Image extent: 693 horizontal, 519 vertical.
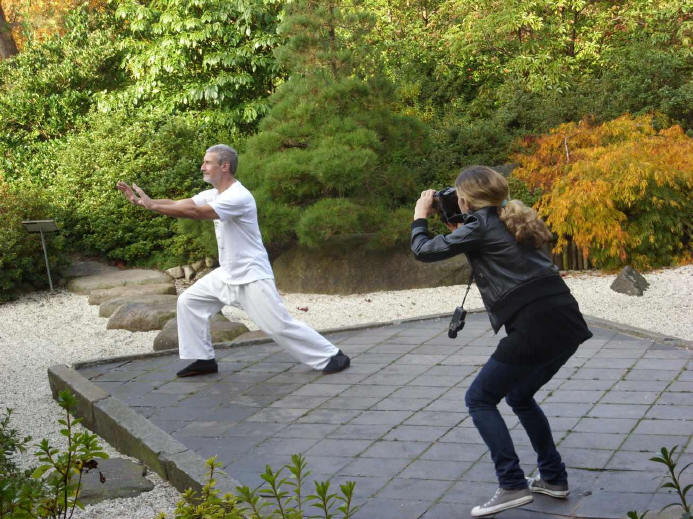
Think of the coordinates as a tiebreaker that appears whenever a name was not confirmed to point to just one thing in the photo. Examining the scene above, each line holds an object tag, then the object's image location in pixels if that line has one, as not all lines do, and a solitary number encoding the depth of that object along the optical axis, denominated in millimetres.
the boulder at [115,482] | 4527
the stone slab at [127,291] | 10742
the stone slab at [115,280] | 11383
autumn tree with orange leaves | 10641
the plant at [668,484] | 2000
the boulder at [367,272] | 11008
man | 6125
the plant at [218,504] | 2402
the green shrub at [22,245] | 11033
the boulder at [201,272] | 12508
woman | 3773
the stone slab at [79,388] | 5953
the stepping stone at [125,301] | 10016
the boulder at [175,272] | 12430
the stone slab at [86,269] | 11961
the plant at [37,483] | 2697
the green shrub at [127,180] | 12641
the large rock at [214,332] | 7996
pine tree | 10500
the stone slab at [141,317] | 9164
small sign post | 11266
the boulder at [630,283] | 9751
